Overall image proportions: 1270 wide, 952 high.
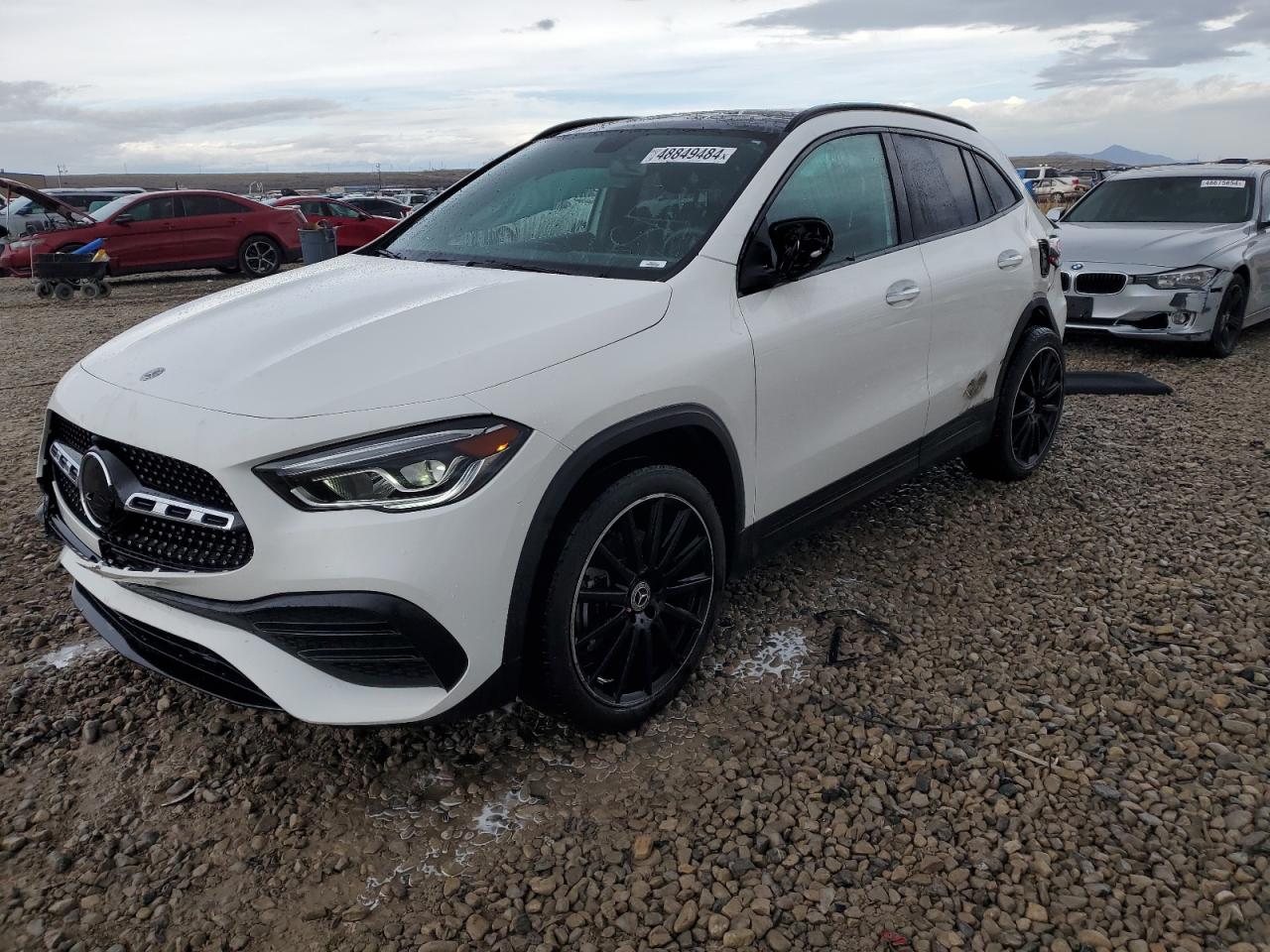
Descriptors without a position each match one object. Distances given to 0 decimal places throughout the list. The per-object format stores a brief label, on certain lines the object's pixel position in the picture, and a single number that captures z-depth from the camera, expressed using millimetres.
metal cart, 13423
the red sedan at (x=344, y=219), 18562
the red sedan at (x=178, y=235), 14711
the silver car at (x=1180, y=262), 7875
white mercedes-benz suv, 2262
